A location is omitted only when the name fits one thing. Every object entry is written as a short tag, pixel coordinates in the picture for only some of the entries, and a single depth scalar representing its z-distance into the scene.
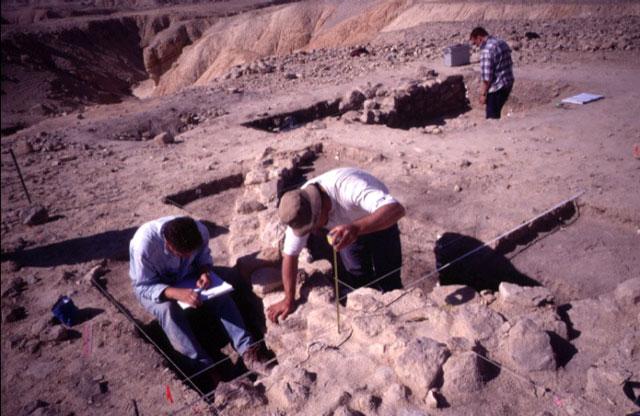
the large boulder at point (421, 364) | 2.54
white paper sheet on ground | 8.43
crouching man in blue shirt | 3.42
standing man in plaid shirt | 7.60
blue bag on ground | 3.62
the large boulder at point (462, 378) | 2.51
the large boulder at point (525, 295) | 3.16
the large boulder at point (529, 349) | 2.63
